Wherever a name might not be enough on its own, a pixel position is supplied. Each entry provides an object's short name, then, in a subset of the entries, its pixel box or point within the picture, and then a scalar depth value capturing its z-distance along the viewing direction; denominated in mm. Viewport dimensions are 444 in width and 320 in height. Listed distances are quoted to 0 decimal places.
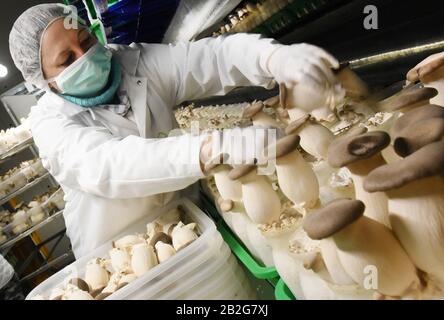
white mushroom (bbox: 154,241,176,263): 1415
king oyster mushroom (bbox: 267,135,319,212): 978
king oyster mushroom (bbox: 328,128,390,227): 682
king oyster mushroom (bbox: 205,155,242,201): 1159
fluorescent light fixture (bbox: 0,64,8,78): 4573
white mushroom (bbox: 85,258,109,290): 1528
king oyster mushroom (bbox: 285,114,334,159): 1112
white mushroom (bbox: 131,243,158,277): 1391
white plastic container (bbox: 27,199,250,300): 1294
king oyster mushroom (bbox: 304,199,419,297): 622
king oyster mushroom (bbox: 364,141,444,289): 570
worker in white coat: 1304
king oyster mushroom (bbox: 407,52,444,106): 958
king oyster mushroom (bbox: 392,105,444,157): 661
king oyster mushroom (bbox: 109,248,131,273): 1500
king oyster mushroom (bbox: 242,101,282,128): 1421
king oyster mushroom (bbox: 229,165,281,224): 1062
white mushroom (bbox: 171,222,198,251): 1437
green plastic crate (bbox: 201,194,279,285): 1134
